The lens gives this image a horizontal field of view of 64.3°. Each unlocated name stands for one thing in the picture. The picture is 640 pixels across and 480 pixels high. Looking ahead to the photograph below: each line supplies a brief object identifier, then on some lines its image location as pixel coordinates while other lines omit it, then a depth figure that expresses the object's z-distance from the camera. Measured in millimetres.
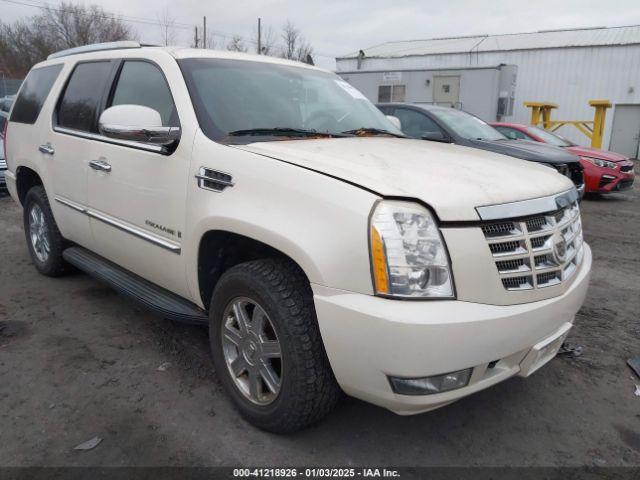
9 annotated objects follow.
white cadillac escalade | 1934
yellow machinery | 15398
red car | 9672
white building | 16312
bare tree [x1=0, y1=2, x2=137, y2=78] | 42250
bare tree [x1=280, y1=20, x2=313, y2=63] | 47756
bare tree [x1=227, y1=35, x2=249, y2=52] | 43500
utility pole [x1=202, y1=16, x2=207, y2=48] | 40688
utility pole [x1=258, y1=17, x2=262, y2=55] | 43656
